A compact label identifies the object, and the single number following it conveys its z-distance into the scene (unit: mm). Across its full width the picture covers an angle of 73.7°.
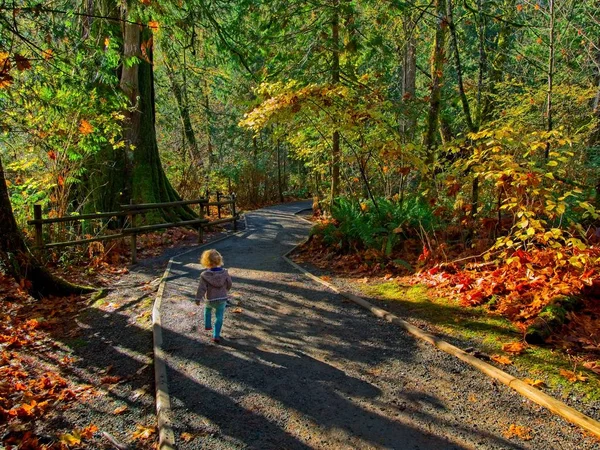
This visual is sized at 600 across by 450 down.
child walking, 4933
